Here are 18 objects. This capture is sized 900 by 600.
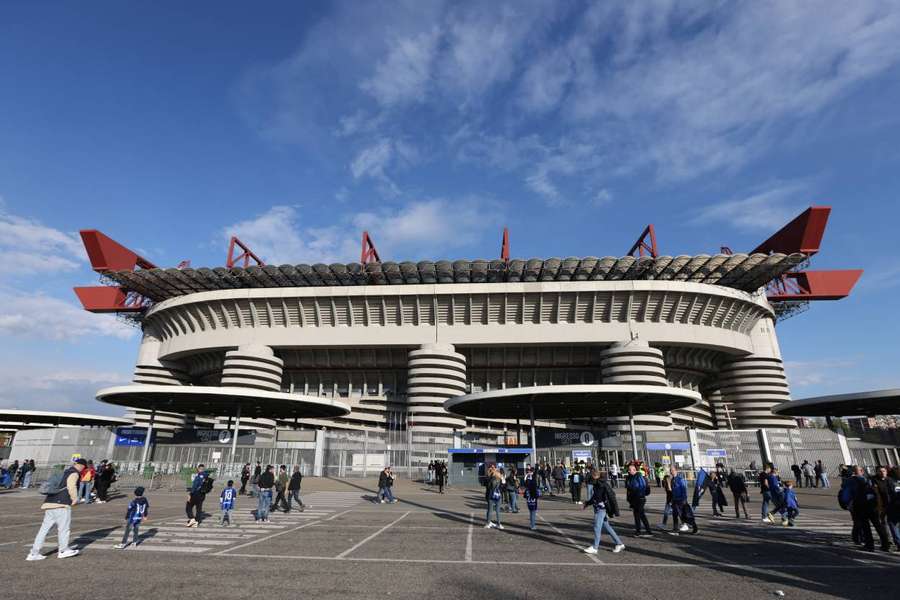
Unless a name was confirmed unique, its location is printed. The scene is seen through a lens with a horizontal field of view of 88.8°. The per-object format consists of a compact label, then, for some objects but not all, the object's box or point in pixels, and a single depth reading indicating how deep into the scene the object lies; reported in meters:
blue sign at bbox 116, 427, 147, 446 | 32.53
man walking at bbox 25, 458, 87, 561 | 8.04
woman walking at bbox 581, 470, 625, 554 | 9.35
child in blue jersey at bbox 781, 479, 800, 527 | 13.60
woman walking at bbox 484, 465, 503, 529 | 12.74
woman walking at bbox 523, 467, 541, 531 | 12.70
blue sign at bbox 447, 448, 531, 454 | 27.56
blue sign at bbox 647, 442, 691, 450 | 29.09
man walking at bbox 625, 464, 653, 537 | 11.09
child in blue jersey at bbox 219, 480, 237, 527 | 12.67
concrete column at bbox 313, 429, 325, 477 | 31.66
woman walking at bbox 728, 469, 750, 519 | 15.66
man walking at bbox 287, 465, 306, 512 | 16.42
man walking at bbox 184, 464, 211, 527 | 12.23
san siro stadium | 44.44
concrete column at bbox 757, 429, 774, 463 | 29.34
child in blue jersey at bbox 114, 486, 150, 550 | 9.30
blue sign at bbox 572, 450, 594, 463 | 28.67
